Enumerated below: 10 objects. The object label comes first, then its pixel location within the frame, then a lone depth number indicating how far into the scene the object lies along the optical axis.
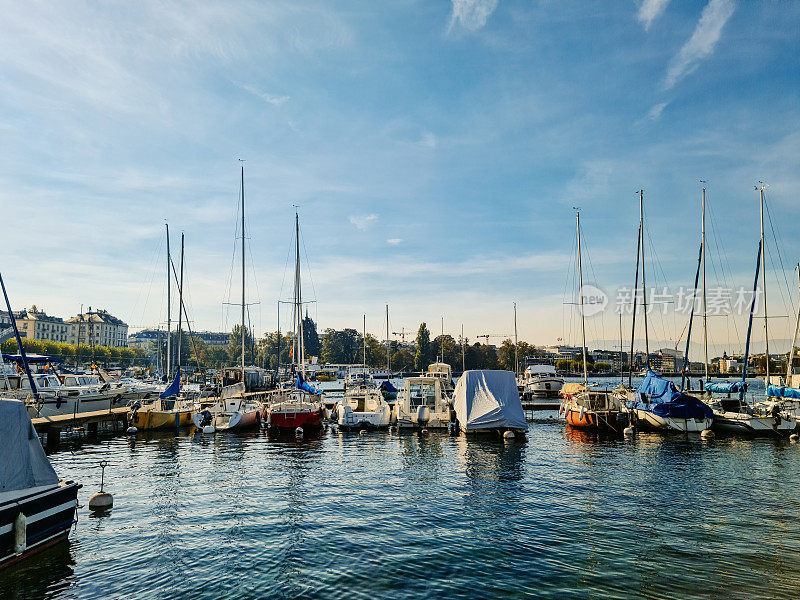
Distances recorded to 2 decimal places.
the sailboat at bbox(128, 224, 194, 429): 42.88
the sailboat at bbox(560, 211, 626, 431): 42.34
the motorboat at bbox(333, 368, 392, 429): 42.69
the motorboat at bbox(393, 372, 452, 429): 41.69
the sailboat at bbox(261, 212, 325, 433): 41.19
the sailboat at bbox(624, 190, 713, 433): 41.31
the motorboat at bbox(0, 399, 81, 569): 13.41
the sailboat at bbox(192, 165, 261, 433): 42.53
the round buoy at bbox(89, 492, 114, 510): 19.53
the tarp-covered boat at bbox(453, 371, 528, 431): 37.84
